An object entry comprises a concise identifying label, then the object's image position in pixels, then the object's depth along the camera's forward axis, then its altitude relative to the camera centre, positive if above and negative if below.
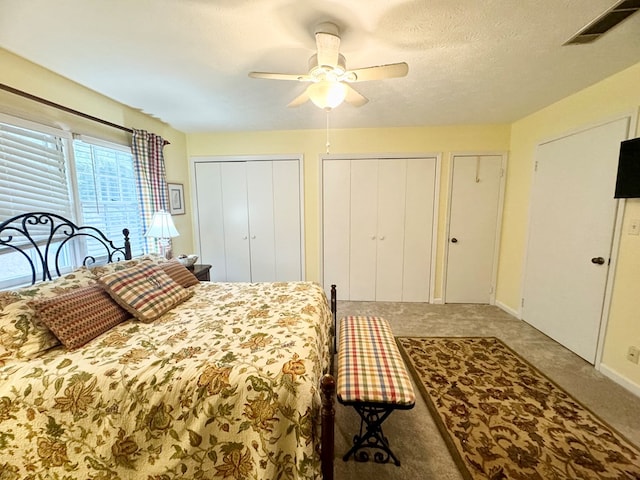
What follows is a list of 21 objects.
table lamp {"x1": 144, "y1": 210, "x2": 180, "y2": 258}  2.58 -0.17
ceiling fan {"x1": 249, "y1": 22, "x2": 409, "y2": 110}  1.46 +0.81
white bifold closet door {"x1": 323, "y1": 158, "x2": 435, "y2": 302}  3.58 -0.24
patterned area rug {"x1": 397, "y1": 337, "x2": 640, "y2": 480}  1.41 -1.36
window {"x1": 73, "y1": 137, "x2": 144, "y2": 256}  2.26 +0.19
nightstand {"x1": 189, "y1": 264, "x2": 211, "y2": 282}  2.94 -0.70
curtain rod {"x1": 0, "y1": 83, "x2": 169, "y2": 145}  1.67 +0.76
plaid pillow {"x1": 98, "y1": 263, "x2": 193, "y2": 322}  1.70 -0.56
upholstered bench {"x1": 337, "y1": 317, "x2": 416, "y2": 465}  1.31 -0.90
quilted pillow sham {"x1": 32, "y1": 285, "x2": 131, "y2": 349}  1.36 -0.59
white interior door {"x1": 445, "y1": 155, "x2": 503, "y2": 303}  3.44 -0.23
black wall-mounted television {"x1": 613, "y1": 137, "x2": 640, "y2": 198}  1.91 +0.29
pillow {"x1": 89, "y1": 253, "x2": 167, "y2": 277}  1.86 -0.43
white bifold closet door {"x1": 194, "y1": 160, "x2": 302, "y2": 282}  3.72 -0.14
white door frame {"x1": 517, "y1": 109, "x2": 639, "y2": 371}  2.01 -0.32
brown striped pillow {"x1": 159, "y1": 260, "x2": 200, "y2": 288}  2.26 -0.56
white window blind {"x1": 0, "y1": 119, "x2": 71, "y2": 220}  1.71 +0.26
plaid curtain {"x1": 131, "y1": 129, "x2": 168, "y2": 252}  2.70 +0.38
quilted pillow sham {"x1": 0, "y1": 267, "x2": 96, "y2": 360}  1.26 -0.59
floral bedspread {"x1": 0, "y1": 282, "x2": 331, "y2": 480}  1.09 -0.89
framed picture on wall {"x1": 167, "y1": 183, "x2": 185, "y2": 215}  3.38 +0.15
